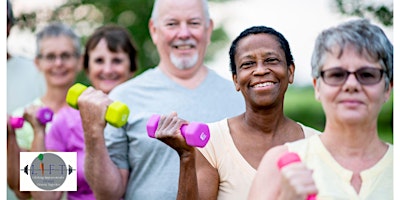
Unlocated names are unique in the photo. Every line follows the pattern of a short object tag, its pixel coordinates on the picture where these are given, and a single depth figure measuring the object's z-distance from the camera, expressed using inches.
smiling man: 90.1
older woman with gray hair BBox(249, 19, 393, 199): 70.9
